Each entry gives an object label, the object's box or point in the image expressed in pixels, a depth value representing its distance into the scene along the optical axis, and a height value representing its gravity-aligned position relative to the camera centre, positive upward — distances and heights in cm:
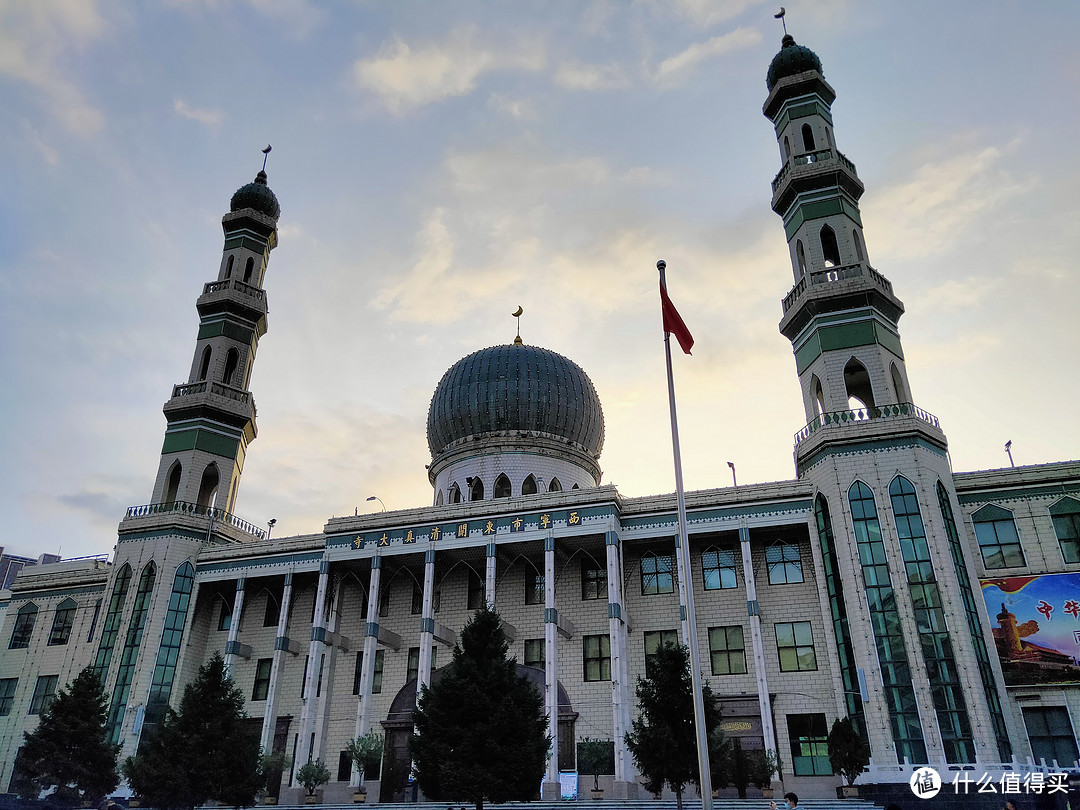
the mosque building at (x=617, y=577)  3291 +1065
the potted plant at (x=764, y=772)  3181 +161
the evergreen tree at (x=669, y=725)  2475 +255
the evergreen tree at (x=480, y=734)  2442 +226
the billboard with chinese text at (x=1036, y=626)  3244 +696
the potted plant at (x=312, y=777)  3728 +158
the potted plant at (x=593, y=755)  3694 +252
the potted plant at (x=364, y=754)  3691 +250
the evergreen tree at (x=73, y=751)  3366 +236
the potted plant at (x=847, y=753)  2944 +210
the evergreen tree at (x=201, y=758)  2798 +180
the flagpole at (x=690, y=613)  1790 +443
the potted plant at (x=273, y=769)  3766 +196
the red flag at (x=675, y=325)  2309 +1232
